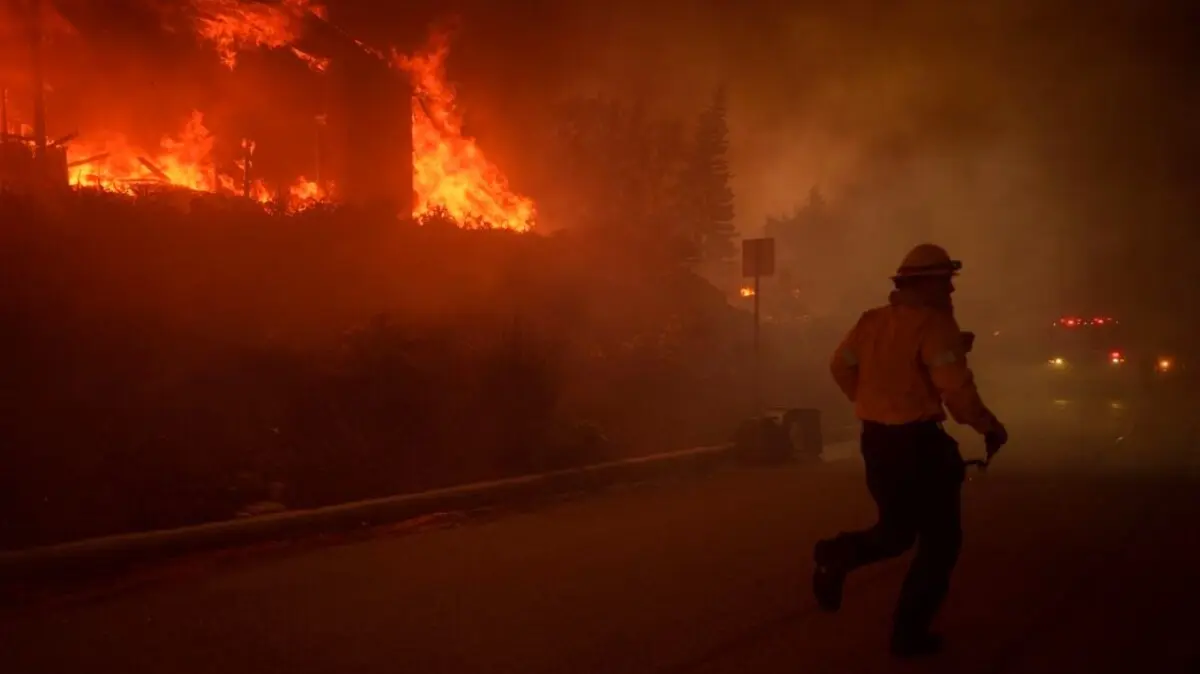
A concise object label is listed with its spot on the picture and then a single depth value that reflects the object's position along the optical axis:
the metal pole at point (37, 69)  14.84
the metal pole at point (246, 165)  16.45
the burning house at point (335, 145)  16.20
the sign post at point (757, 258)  13.62
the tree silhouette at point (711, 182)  51.59
